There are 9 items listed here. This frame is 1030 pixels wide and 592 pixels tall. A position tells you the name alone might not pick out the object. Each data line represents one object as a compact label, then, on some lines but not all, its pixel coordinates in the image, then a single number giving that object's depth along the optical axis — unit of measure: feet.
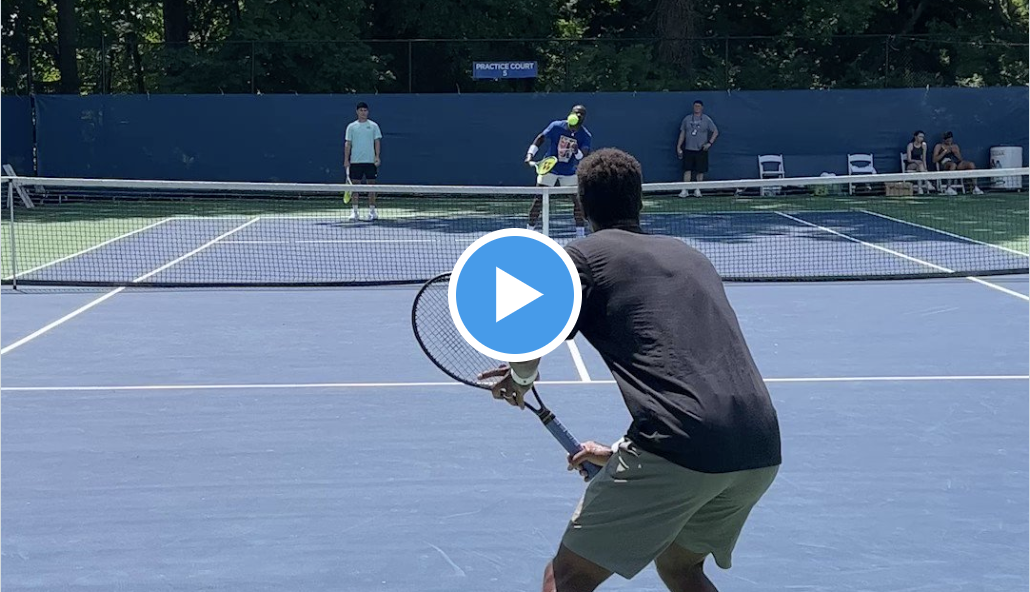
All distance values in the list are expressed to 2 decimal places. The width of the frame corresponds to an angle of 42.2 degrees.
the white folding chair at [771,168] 88.17
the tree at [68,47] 98.63
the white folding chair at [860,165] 88.17
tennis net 46.73
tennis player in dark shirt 11.55
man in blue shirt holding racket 55.16
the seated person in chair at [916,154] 86.17
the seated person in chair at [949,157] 85.97
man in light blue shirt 66.28
